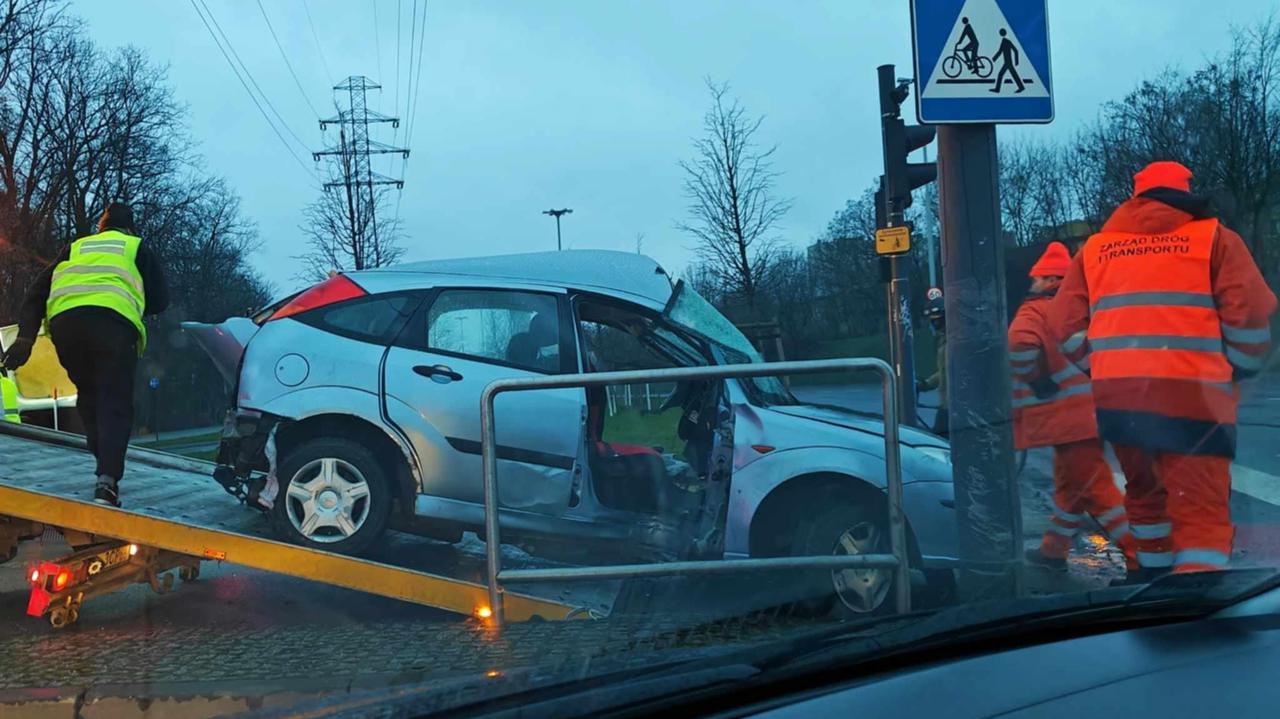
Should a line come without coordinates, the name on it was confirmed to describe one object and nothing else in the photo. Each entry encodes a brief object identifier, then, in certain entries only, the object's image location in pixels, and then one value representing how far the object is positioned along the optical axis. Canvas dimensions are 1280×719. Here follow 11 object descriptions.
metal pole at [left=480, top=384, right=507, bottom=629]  3.93
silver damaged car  4.26
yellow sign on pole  9.11
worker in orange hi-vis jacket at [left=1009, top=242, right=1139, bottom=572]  4.68
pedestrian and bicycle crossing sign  3.97
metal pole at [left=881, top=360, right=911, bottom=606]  3.82
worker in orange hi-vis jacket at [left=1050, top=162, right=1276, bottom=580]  3.55
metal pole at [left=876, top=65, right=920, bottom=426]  8.91
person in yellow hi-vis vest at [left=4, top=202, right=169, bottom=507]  5.05
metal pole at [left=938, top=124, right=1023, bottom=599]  4.05
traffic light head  8.59
